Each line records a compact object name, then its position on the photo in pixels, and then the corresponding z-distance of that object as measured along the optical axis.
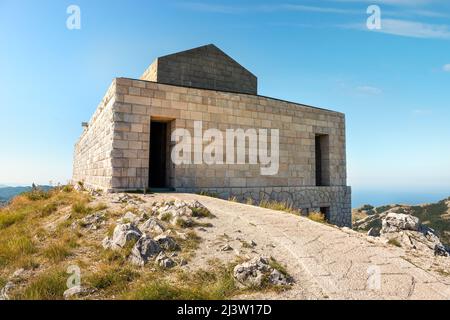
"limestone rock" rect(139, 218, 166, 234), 4.92
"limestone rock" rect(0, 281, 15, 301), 3.30
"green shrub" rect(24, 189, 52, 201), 10.35
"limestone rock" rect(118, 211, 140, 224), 5.39
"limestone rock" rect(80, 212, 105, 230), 5.45
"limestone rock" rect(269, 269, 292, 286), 3.44
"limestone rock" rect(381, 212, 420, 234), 6.58
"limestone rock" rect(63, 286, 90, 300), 3.26
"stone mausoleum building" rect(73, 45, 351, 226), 8.45
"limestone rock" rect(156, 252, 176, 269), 3.85
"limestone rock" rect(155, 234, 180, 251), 4.34
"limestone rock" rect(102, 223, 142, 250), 4.42
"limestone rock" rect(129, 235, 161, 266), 3.99
